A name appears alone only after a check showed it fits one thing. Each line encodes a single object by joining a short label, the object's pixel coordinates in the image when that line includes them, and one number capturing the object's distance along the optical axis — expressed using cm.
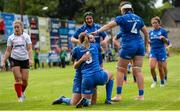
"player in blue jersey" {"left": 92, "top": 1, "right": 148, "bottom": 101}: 1217
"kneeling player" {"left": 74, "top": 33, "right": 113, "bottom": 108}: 1126
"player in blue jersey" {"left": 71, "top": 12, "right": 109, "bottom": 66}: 1251
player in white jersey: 1315
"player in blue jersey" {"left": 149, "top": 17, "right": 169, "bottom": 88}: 1671
